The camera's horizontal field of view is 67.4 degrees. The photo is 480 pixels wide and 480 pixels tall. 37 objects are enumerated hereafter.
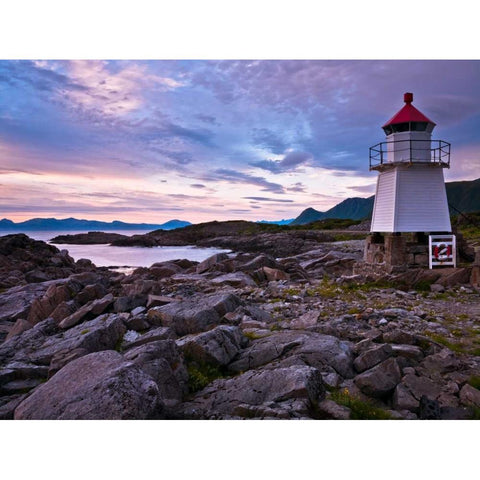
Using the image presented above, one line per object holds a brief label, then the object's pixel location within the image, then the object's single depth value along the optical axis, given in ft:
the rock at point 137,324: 29.60
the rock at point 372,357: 21.05
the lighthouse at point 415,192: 47.65
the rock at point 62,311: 36.60
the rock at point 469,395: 18.08
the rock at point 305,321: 29.89
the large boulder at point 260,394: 17.04
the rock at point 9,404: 18.85
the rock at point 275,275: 55.16
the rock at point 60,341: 25.51
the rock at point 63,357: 22.49
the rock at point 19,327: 33.83
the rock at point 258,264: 62.34
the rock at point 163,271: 70.81
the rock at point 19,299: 41.68
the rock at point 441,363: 20.95
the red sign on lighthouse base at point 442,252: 46.50
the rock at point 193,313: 28.76
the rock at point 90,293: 41.14
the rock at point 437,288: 40.91
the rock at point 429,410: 17.20
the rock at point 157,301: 35.55
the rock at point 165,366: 18.70
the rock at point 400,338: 24.21
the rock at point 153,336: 24.77
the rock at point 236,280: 51.15
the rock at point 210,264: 68.28
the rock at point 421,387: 18.62
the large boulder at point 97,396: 15.49
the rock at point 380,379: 18.88
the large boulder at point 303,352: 21.17
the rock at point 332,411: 16.61
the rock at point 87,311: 33.45
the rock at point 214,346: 21.99
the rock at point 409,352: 21.95
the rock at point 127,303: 36.04
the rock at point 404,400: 17.84
